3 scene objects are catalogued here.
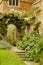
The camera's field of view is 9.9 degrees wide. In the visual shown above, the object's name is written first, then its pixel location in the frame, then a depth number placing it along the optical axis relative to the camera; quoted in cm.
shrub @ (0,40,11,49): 1738
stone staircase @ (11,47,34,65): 1439
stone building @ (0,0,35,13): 2820
